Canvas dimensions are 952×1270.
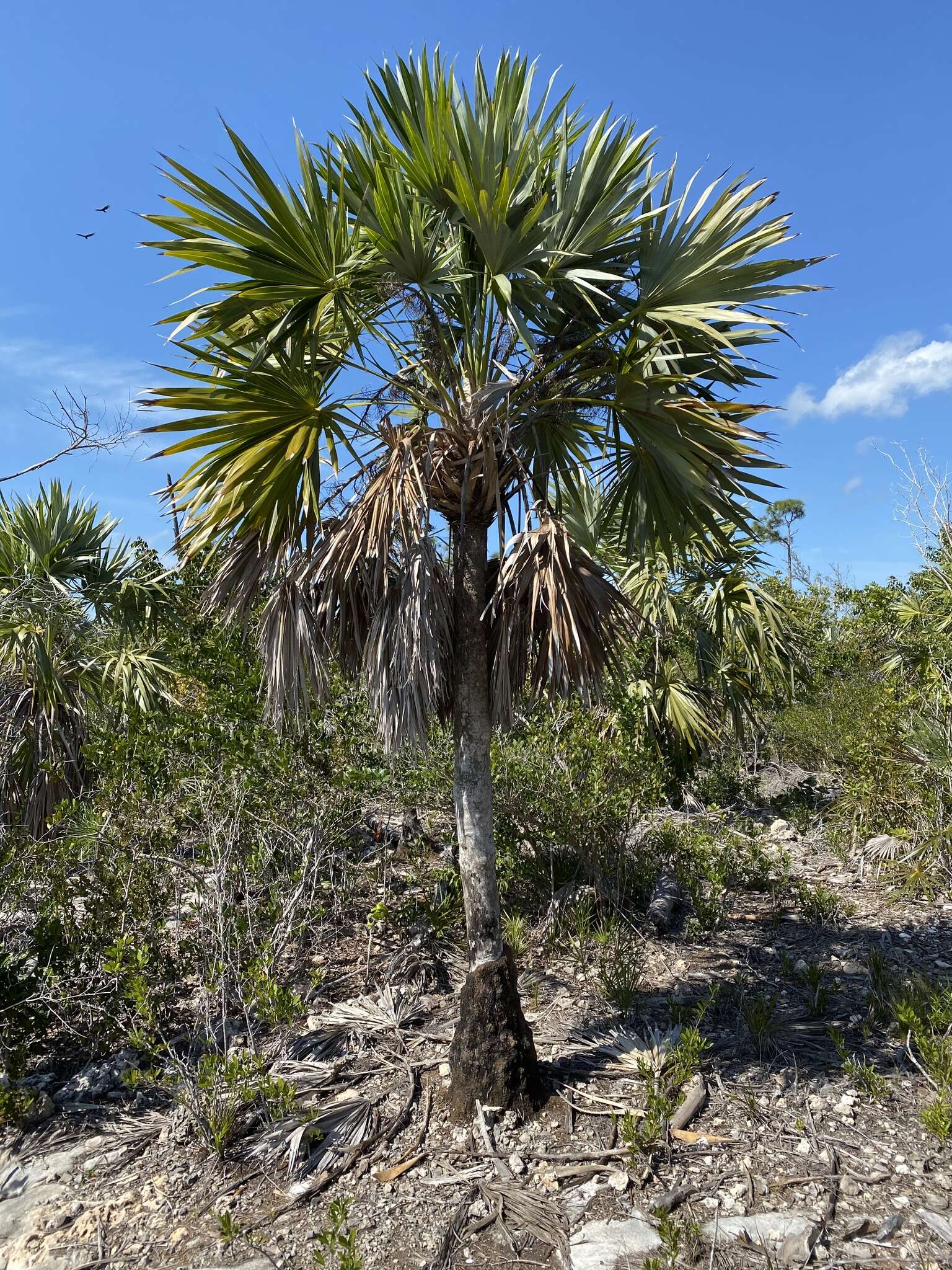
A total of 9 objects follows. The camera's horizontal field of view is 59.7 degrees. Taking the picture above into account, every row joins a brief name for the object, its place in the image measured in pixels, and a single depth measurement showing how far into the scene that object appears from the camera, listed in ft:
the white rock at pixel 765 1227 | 11.73
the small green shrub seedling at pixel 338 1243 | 10.51
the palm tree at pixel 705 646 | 31.48
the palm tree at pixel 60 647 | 26.14
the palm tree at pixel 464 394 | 13.60
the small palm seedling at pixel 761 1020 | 16.75
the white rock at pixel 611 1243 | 11.49
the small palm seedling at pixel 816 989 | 18.29
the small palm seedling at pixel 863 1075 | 15.01
